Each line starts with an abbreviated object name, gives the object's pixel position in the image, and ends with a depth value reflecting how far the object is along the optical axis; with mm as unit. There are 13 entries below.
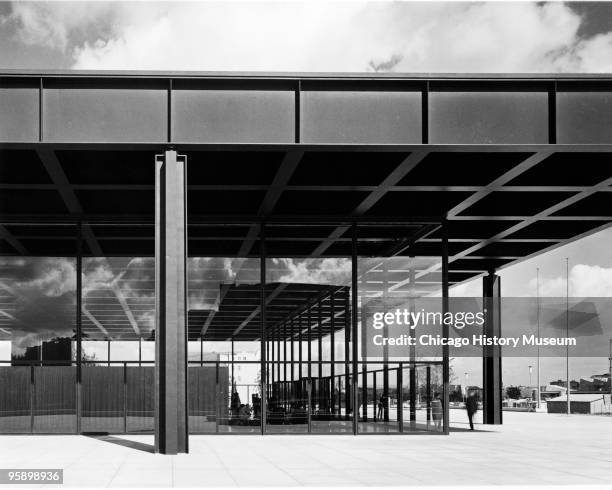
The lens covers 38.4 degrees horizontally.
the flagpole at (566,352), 30109
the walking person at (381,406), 23531
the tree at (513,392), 101000
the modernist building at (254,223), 17969
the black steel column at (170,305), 17562
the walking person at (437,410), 24109
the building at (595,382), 98800
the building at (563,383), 109875
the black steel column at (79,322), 22906
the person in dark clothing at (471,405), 28775
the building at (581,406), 52906
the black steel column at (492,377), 32106
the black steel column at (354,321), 23375
